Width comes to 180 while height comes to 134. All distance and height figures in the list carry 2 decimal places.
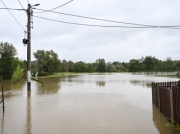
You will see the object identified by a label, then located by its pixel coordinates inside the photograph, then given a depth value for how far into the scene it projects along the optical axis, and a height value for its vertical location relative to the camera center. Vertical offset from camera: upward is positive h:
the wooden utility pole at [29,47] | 22.62 +2.05
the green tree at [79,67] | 115.94 +1.80
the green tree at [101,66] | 125.38 +2.36
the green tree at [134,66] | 115.06 +2.18
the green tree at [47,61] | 75.38 +2.93
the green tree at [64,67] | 106.80 +1.67
